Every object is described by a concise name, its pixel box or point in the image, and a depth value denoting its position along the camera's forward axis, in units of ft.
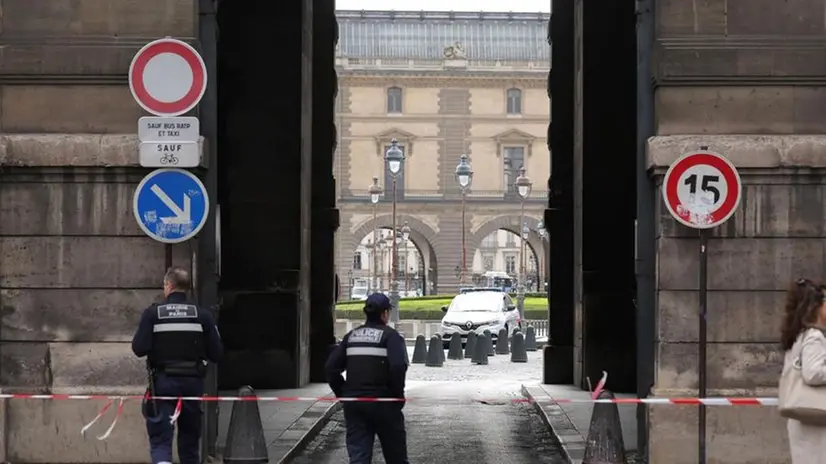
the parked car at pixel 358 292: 344.37
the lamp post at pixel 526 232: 259.27
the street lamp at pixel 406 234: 309.01
